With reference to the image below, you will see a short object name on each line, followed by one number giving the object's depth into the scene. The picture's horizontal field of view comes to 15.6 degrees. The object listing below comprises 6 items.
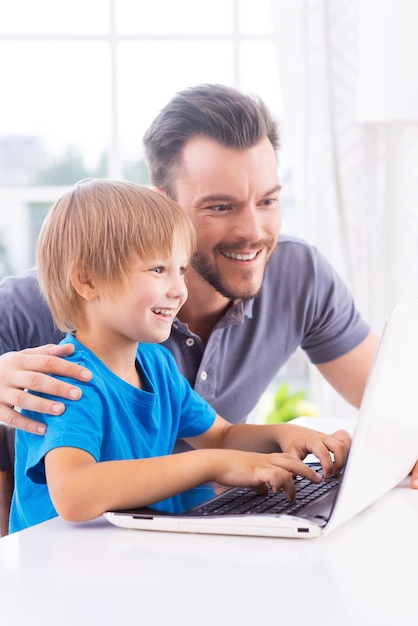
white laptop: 1.38
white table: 1.25
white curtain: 3.72
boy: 1.61
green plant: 3.94
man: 2.05
